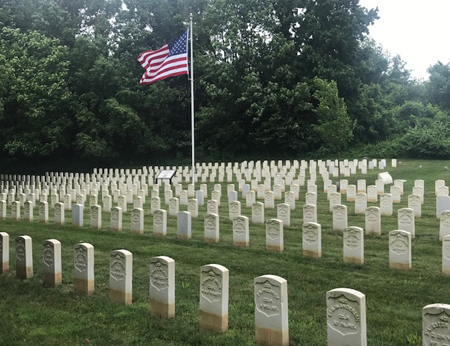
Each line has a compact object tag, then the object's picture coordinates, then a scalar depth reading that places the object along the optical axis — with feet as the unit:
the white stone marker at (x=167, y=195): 53.26
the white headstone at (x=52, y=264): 22.74
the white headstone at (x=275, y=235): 28.71
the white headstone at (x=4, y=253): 25.70
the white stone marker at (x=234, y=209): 40.01
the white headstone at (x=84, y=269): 21.34
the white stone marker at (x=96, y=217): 38.83
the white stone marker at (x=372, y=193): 47.18
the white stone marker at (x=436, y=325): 12.00
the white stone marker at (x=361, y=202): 40.75
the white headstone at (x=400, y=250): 23.91
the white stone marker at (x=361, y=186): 51.97
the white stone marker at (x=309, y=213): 34.71
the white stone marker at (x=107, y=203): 48.78
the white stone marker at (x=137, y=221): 36.14
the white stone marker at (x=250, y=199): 48.24
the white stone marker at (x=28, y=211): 44.99
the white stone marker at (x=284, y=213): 36.63
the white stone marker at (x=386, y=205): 39.50
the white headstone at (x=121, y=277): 19.72
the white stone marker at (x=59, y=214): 42.14
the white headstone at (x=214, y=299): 16.49
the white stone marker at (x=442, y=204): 36.81
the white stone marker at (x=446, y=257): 22.82
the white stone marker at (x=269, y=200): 46.70
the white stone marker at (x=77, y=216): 40.65
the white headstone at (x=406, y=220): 30.60
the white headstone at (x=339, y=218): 33.53
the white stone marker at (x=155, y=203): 46.40
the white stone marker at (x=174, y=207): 44.75
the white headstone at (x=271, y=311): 15.07
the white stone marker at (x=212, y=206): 41.34
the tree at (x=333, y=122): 60.34
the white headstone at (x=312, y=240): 26.81
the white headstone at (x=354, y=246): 25.07
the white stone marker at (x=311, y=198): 44.09
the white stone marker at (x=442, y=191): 44.66
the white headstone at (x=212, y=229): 32.27
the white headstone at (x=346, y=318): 13.46
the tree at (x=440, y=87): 141.90
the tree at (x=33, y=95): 100.73
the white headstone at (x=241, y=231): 30.58
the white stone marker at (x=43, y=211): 43.50
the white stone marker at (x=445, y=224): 29.01
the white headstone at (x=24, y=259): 24.32
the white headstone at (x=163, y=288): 18.08
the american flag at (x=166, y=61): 65.10
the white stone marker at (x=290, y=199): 45.57
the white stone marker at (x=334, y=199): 42.37
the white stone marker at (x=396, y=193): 46.09
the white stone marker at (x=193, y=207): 43.88
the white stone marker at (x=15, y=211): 46.11
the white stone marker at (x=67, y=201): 53.57
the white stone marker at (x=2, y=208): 48.59
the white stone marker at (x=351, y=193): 48.55
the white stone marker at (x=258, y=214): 38.70
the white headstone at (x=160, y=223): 35.01
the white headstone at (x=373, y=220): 31.89
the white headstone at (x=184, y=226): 33.68
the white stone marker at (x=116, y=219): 37.52
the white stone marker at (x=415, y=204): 38.52
